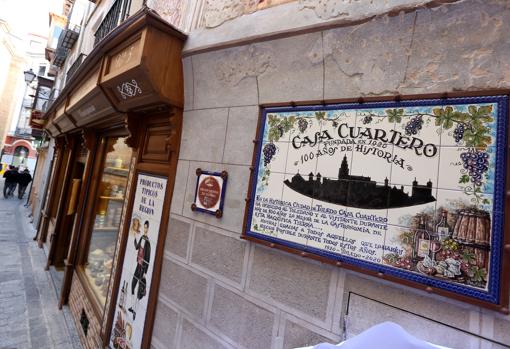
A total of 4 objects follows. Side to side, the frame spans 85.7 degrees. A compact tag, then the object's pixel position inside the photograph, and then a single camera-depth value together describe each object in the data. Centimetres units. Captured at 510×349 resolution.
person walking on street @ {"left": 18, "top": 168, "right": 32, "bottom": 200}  1648
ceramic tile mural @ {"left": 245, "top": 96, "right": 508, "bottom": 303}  112
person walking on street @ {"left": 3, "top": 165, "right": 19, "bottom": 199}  1577
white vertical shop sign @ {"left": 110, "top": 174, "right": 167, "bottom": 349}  262
